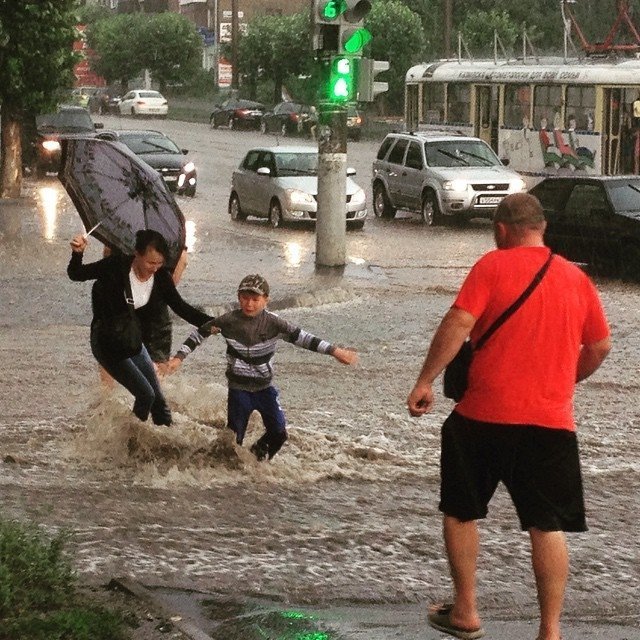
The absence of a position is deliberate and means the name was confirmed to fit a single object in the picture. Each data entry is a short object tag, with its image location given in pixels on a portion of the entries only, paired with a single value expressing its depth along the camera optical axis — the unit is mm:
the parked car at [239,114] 73250
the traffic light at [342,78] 21234
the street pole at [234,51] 81912
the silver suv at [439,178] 30031
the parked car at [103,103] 91062
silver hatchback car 29328
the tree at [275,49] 79812
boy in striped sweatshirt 8812
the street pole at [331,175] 21641
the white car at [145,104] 84688
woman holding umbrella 9242
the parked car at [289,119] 66375
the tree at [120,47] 101625
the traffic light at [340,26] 20938
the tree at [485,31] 70000
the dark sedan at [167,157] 37469
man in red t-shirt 5934
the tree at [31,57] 32719
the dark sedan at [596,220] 20953
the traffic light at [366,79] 21406
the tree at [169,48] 99438
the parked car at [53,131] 43259
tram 32375
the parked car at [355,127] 63656
